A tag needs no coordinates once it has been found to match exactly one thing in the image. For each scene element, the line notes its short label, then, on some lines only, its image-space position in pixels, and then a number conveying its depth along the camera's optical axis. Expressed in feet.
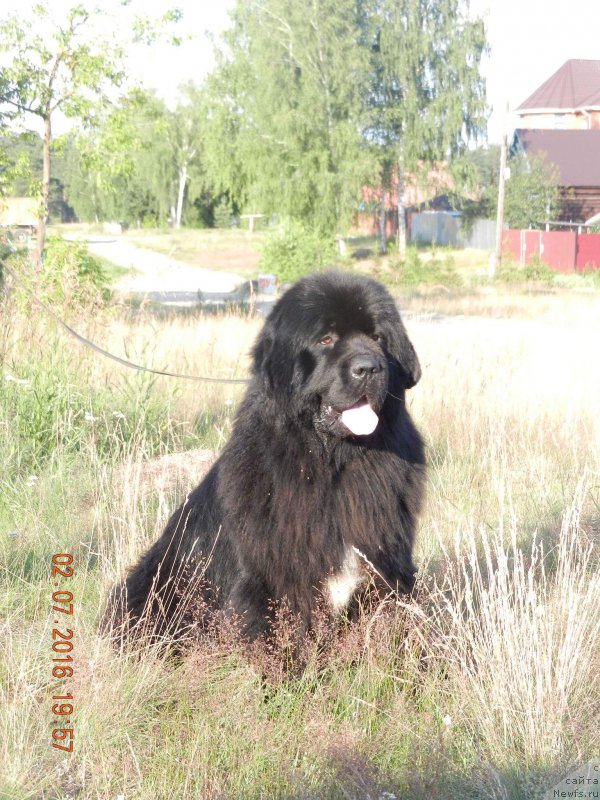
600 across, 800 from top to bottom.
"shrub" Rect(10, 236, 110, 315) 22.08
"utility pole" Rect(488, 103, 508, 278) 116.47
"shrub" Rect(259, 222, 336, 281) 94.53
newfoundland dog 9.84
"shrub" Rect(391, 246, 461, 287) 104.68
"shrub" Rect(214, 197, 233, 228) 221.46
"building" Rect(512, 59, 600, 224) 153.07
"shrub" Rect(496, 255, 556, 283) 112.16
